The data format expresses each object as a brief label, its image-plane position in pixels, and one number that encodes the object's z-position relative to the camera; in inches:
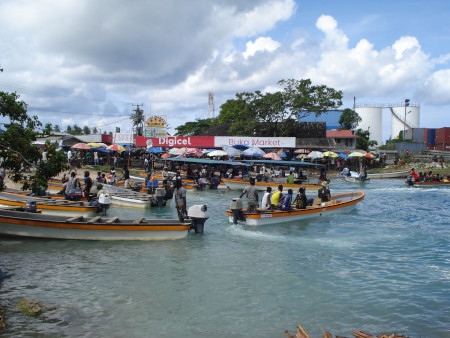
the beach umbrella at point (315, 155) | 1686.3
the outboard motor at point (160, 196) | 875.4
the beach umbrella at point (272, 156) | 1561.0
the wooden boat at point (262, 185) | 1148.5
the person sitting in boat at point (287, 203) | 694.5
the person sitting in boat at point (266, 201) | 710.8
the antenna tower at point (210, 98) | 3798.2
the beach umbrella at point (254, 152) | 1507.1
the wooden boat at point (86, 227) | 542.0
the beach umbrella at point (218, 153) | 1434.3
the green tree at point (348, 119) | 2554.1
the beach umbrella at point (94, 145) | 1507.6
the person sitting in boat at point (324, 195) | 797.2
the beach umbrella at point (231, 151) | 1489.8
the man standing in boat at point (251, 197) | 666.8
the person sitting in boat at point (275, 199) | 708.7
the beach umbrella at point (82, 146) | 1417.3
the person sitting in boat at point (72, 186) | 752.3
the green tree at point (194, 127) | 2942.9
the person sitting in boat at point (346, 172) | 1711.6
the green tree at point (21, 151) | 365.1
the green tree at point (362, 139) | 2393.0
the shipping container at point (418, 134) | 2903.5
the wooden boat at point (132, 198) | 865.7
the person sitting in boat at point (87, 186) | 768.3
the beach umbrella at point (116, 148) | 1470.2
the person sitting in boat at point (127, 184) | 983.6
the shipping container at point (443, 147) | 2602.1
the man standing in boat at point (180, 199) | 607.2
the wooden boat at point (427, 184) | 1441.9
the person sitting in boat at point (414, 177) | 1471.5
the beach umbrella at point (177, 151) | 1565.0
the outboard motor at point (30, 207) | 582.2
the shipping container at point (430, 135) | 2802.7
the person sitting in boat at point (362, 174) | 1636.3
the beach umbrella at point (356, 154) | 1803.6
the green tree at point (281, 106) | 1965.4
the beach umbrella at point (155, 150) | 1594.5
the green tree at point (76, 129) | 3396.9
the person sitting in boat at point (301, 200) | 724.0
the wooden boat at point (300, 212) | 673.5
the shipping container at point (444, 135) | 2618.1
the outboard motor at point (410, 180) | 1444.1
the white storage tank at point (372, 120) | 3368.6
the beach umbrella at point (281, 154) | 1717.8
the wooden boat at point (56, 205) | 674.8
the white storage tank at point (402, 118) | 3430.1
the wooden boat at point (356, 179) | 1632.6
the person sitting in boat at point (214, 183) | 1234.0
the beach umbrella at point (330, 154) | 1742.1
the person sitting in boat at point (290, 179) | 1164.5
